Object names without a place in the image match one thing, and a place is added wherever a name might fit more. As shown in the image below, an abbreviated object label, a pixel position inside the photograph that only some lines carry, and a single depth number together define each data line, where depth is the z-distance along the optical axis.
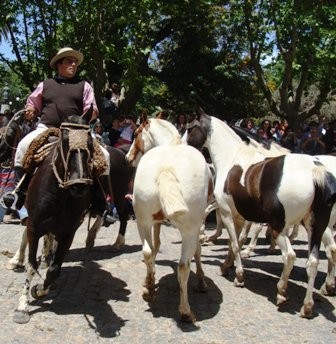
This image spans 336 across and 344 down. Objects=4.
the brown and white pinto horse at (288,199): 5.70
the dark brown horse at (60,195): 4.98
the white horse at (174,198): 5.06
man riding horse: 5.94
